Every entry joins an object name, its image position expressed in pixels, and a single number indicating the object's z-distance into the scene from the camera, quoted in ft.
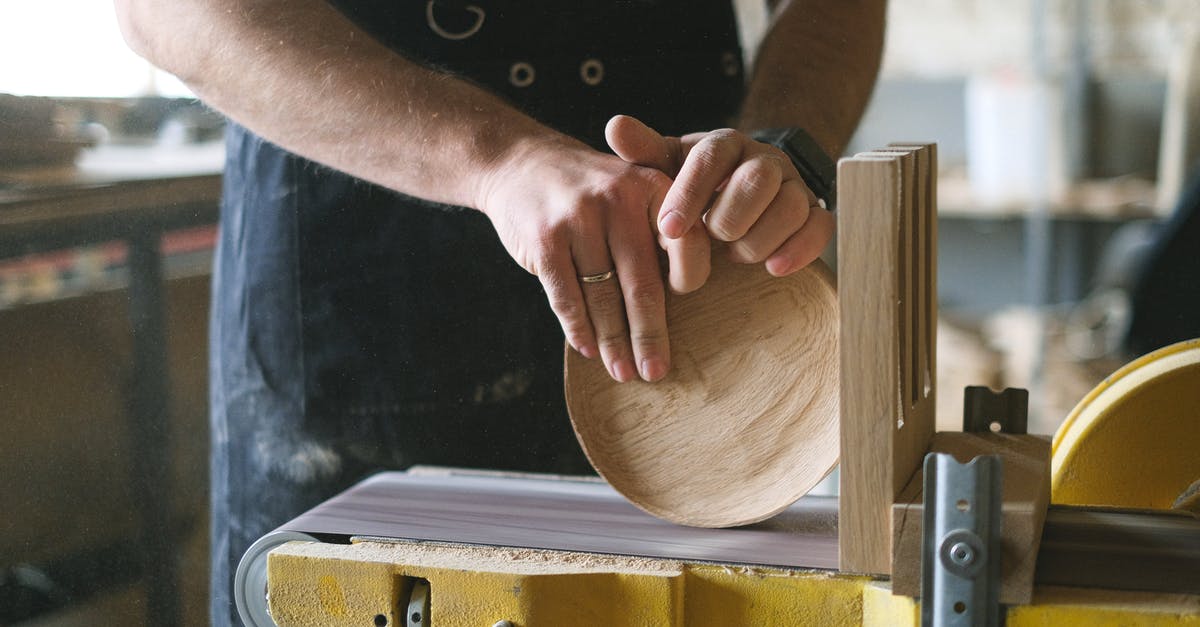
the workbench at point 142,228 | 3.11
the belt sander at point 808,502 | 2.25
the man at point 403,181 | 3.08
